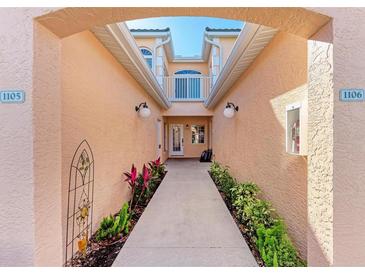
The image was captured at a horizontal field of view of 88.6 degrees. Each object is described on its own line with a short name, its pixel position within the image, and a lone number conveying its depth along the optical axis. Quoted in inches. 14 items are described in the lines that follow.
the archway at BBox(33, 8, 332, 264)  56.7
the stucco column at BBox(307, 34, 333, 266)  57.7
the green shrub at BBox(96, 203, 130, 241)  114.3
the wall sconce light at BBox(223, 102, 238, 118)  213.8
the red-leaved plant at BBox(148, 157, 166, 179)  245.5
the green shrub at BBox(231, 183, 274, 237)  110.9
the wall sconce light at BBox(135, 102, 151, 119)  207.3
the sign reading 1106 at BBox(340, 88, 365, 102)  56.4
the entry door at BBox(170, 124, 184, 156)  550.0
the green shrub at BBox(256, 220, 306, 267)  83.9
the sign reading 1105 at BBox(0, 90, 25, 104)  54.4
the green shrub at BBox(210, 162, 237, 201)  192.5
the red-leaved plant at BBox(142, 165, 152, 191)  175.6
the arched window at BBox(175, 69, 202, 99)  420.2
